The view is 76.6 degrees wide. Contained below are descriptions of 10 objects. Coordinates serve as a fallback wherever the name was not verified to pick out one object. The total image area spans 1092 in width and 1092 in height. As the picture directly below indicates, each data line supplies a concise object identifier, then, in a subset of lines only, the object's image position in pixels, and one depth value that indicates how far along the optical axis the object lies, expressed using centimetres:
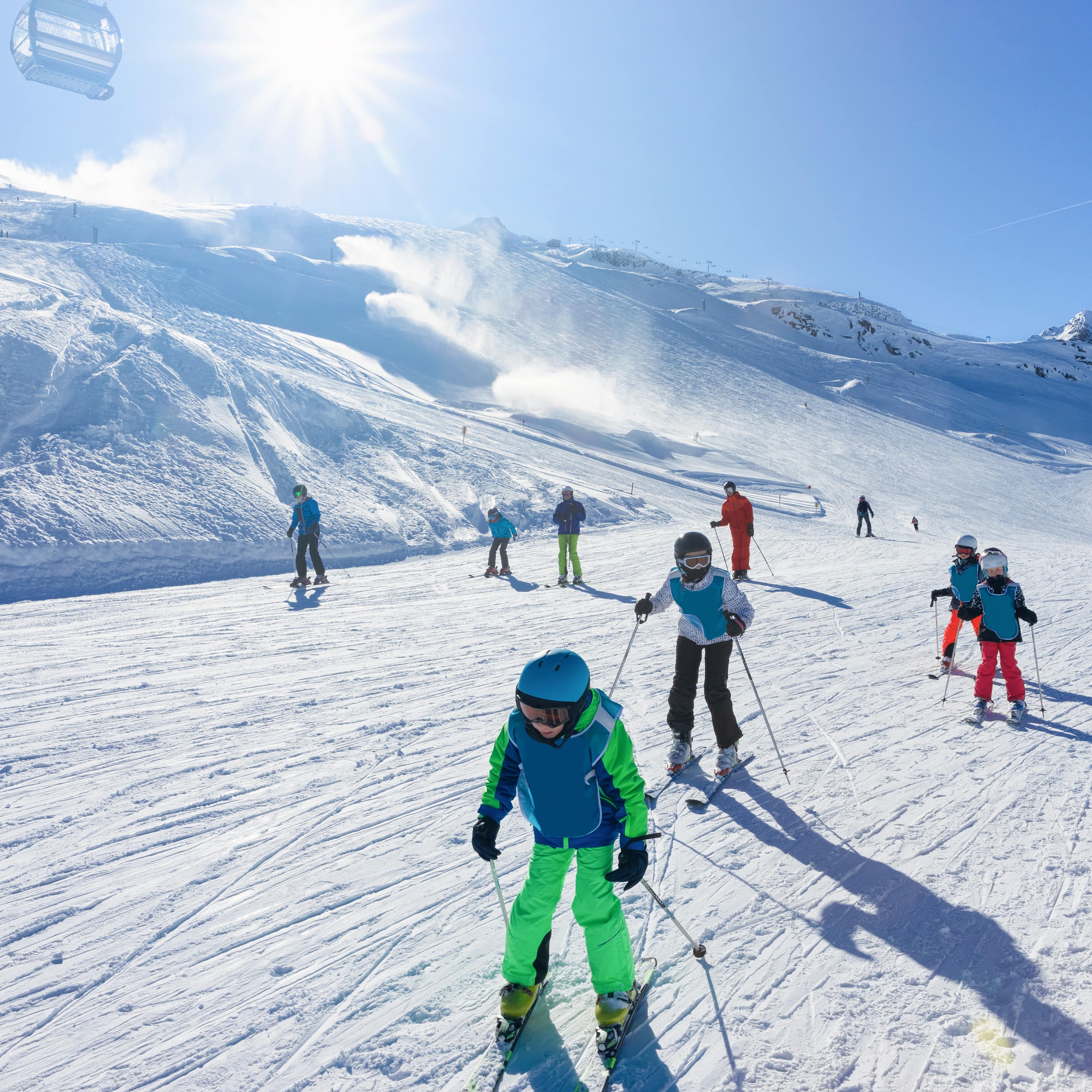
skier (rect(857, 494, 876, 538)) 2169
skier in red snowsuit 1250
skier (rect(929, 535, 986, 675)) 743
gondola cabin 8375
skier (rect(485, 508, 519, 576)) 1288
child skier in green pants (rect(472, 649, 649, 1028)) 271
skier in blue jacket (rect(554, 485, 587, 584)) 1221
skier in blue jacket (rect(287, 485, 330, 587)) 1152
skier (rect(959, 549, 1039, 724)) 667
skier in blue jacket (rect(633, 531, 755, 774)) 498
